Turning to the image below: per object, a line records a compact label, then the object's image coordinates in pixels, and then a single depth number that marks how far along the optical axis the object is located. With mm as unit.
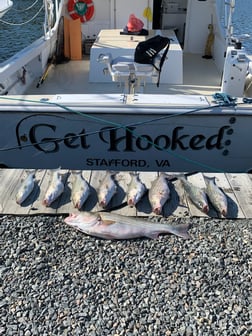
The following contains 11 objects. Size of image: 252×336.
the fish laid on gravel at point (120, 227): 3139
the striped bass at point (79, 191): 3397
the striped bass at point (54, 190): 3436
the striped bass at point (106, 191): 3410
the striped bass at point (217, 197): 3355
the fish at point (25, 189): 3479
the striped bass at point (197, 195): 3371
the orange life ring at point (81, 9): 7266
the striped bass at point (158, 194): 3357
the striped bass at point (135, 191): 3434
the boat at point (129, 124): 4062
